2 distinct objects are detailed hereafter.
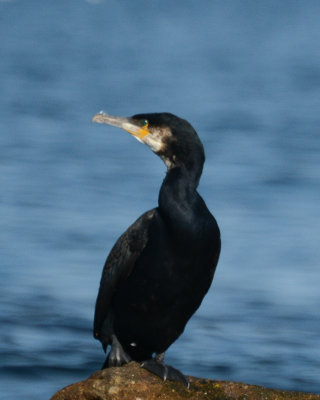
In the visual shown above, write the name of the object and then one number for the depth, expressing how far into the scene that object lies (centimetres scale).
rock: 1759
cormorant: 1877
